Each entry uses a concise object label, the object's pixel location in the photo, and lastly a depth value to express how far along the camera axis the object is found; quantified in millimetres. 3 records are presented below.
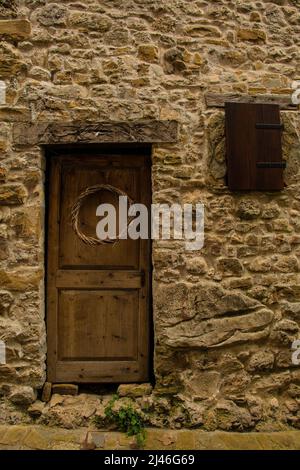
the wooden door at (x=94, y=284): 3238
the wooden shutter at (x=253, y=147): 3135
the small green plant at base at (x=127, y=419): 2859
